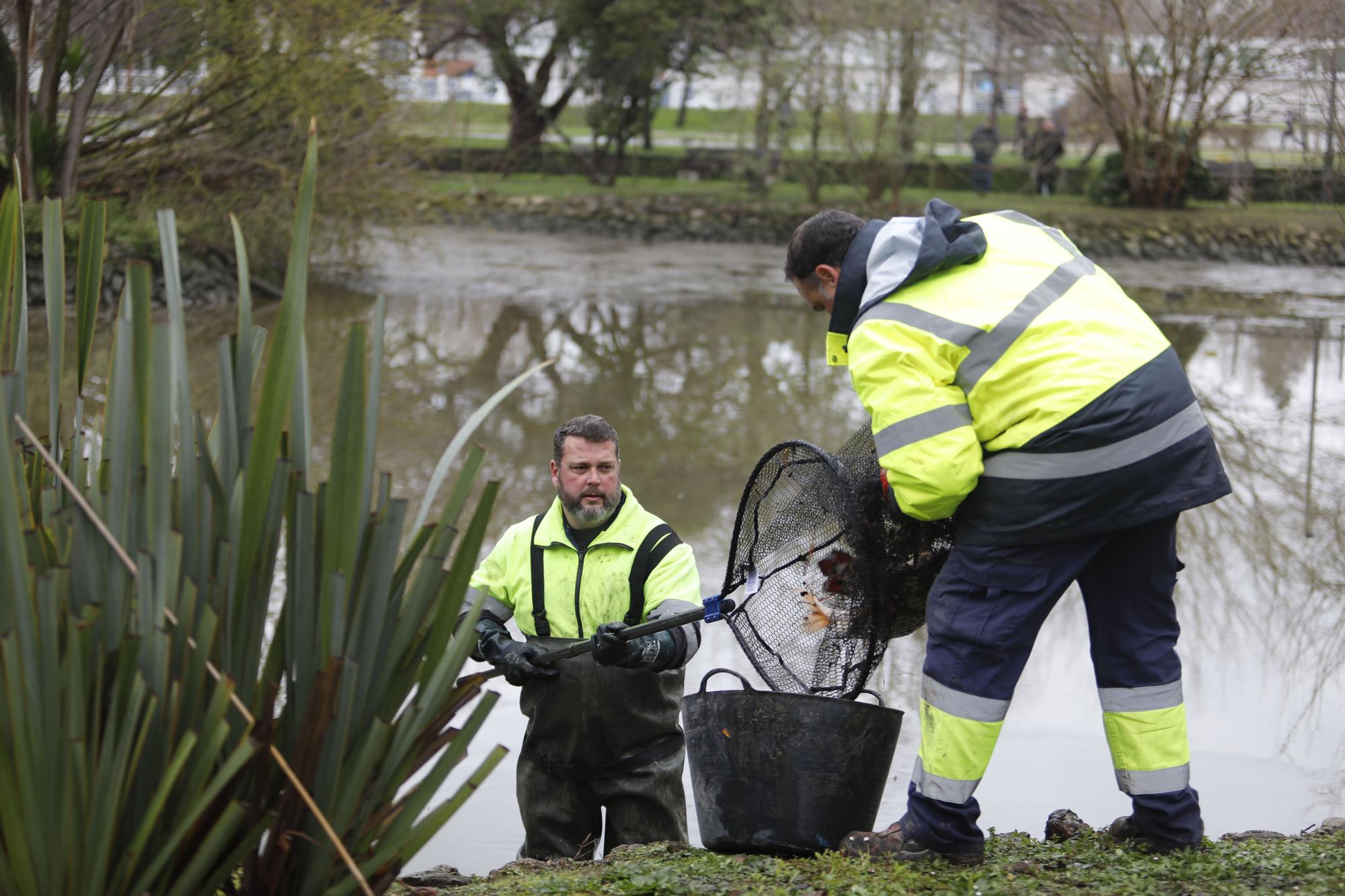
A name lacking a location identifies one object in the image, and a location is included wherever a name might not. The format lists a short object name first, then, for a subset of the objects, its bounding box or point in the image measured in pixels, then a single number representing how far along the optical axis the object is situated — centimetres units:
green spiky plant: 454
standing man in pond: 818
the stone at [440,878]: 773
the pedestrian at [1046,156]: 6238
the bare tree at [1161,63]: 4772
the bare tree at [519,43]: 6469
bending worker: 661
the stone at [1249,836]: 827
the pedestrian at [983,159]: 6271
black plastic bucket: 748
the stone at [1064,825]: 793
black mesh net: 773
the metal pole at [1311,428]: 1756
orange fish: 803
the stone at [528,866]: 768
